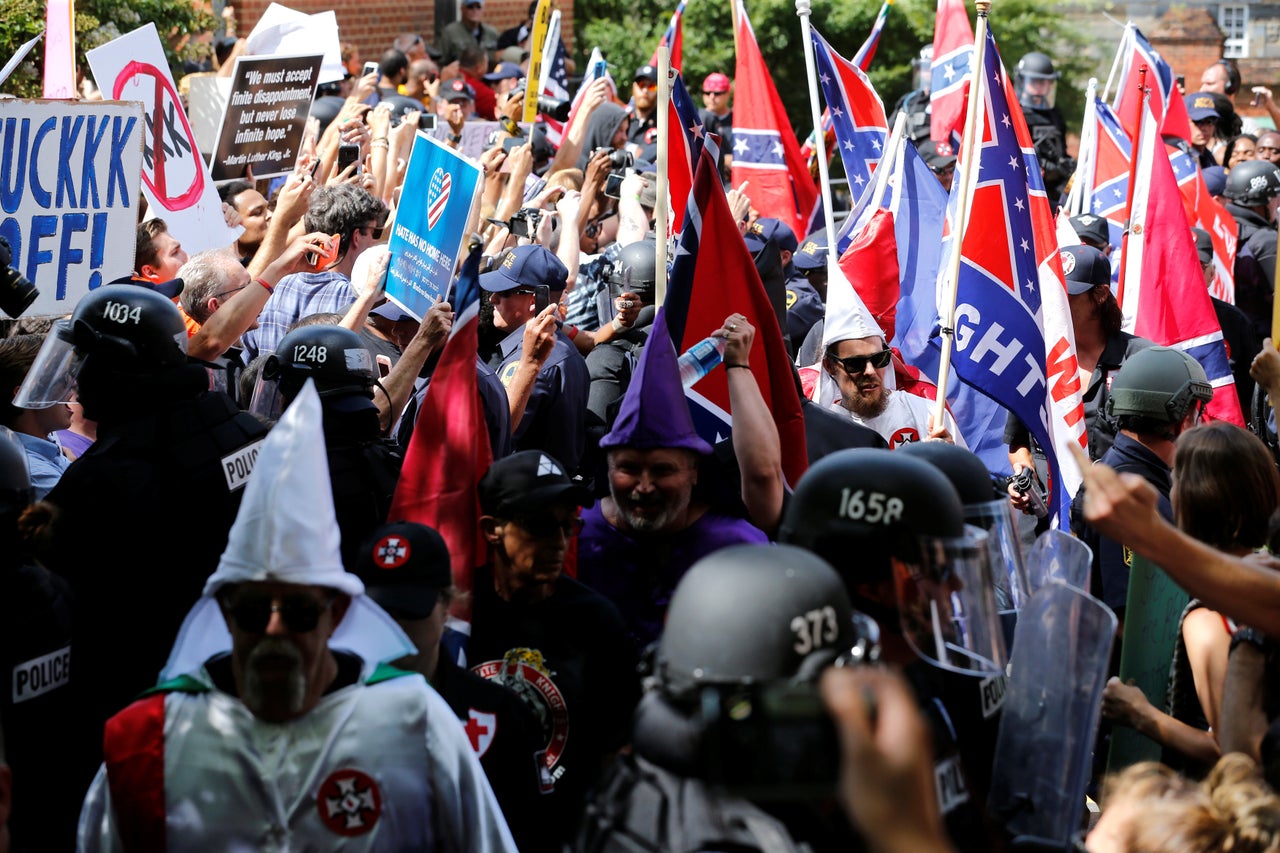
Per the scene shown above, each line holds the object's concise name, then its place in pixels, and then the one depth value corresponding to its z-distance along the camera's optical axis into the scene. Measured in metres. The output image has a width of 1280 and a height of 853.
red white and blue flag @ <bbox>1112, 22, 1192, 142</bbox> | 11.20
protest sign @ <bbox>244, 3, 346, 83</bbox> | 9.71
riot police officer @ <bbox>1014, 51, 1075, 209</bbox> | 14.68
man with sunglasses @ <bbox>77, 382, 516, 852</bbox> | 3.03
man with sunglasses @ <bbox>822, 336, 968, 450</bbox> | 6.24
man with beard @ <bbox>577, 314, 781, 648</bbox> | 4.44
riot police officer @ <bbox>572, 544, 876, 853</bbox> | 2.14
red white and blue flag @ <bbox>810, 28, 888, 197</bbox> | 9.84
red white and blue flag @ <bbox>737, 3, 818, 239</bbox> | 10.64
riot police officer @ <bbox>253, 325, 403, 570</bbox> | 4.62
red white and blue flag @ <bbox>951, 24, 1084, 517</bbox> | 6.20
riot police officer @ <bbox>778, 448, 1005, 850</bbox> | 3.05
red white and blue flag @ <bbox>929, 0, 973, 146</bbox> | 11.03
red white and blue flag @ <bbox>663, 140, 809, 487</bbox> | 5.22
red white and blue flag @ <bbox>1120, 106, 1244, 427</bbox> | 8.41
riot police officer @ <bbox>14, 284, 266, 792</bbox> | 4.05
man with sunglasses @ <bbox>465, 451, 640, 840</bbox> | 3.82
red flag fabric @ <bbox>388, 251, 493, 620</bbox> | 4.45
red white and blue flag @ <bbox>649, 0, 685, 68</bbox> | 10.55
